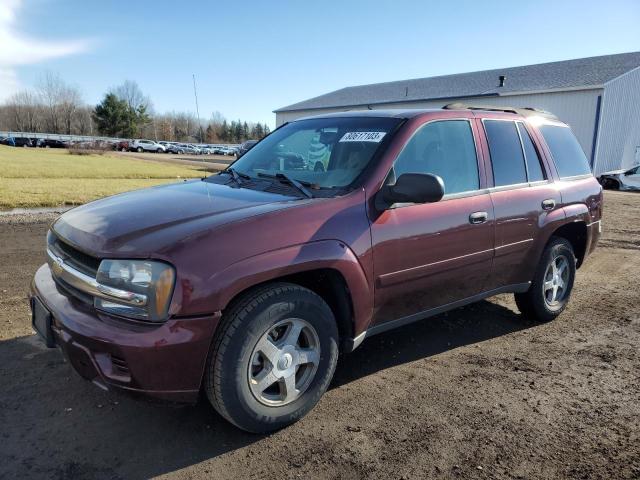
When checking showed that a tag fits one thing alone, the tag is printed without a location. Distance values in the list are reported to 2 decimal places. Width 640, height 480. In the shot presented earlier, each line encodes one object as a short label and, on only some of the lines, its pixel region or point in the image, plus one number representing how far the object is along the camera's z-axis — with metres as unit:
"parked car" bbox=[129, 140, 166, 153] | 63.52
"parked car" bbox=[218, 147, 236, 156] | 72.31
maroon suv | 2.50
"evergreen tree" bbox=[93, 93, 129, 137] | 84.69
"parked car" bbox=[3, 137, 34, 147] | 61.77
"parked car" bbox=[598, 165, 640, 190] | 21.66
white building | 25.69
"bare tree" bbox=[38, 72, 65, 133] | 103.44
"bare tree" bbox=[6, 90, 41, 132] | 104.25
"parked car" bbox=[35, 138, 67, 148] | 62.19
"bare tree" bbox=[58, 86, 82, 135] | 103.69
